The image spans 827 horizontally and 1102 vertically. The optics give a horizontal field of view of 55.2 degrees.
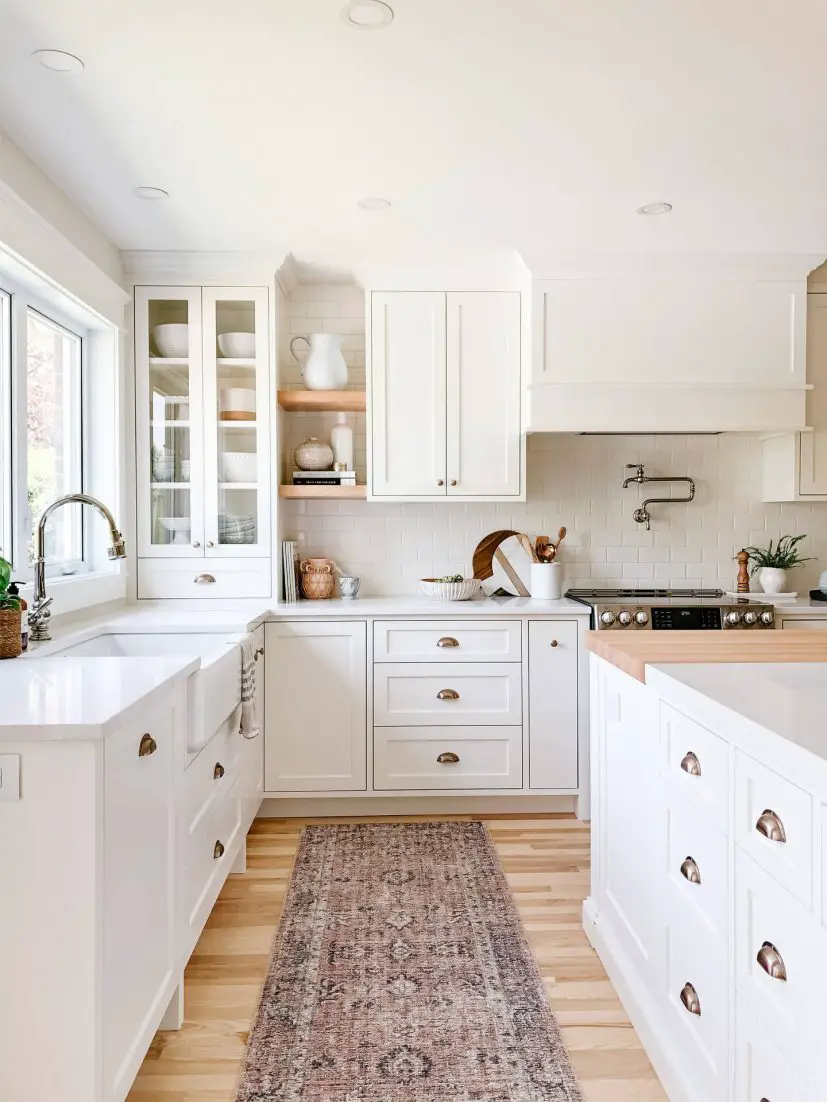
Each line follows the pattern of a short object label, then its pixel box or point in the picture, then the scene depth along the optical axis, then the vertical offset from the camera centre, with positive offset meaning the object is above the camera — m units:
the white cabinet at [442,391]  3.62 +0.69
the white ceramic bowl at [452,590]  3.61 -0.22
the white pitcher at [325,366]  3.67 +0.82
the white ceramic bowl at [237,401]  3.55 +0.63
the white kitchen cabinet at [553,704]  3.43 -0.71
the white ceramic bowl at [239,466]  3.58 +0.34
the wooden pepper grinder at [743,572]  3.87 -0.15
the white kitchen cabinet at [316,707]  3.38 -0.71
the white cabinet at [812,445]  3.68 +0.45
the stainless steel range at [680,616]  3.37 -0.32
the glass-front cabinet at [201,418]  3.54 +0.55
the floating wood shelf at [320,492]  3.65 +0.23
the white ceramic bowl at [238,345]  3.55 +0.88
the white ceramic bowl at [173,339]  3.54 +0.90
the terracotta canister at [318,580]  3.71 -0.18
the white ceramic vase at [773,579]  3.84 -0.19
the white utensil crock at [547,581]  3.74 -0.19
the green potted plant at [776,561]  3.85 -0.10
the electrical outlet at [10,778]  1.33 -0.40
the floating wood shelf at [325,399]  3.61 +0.65
